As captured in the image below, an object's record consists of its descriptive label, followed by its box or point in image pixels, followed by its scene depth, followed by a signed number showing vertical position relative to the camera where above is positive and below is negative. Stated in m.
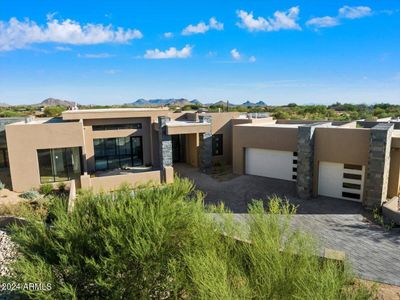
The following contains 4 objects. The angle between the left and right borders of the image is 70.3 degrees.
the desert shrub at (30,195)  17.98 -5.46
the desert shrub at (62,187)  19.55 -5.44
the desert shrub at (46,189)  19.12 -5.39
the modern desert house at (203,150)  16.55 -3.30
